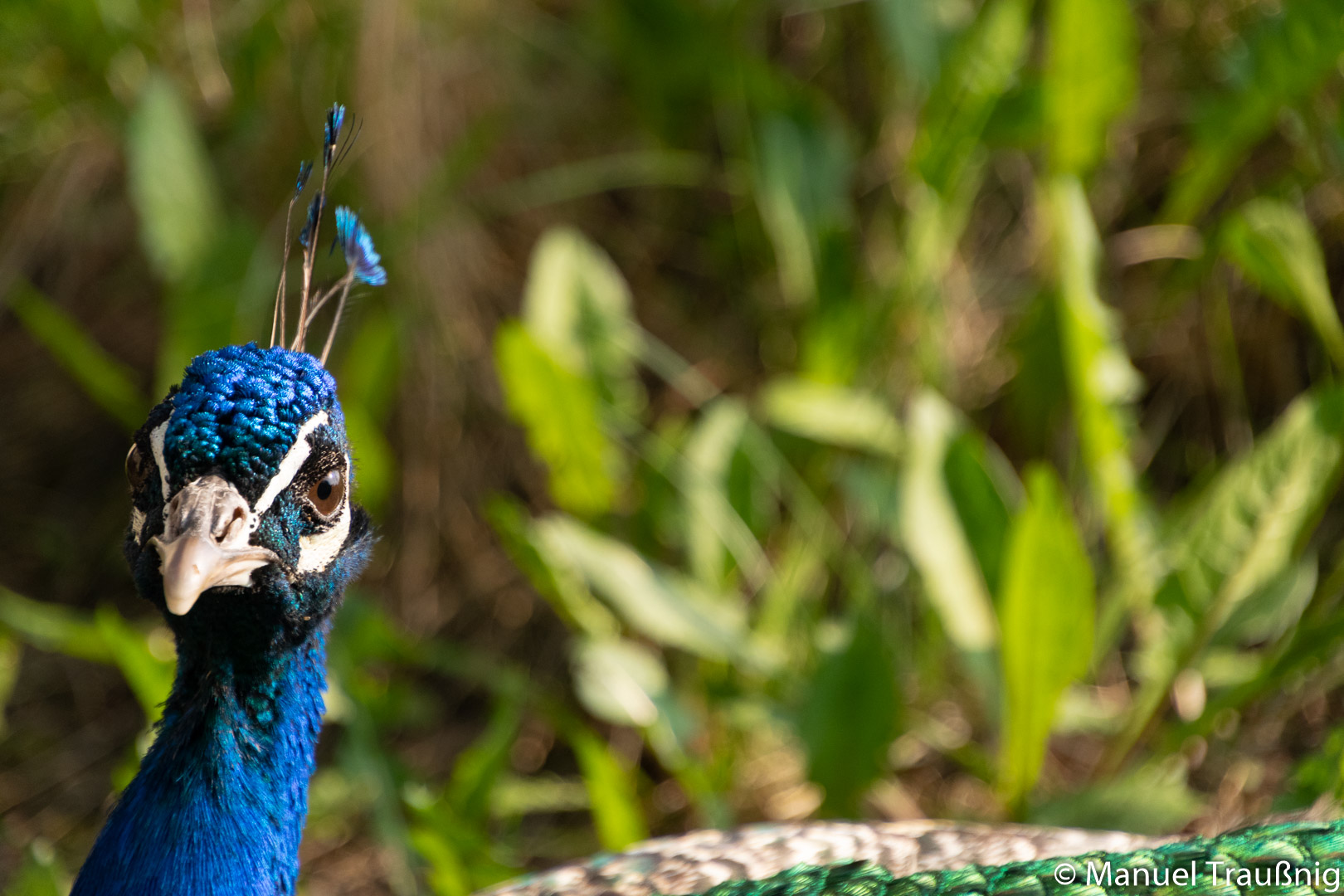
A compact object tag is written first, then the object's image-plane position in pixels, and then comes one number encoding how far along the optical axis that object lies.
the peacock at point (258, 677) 1.83
